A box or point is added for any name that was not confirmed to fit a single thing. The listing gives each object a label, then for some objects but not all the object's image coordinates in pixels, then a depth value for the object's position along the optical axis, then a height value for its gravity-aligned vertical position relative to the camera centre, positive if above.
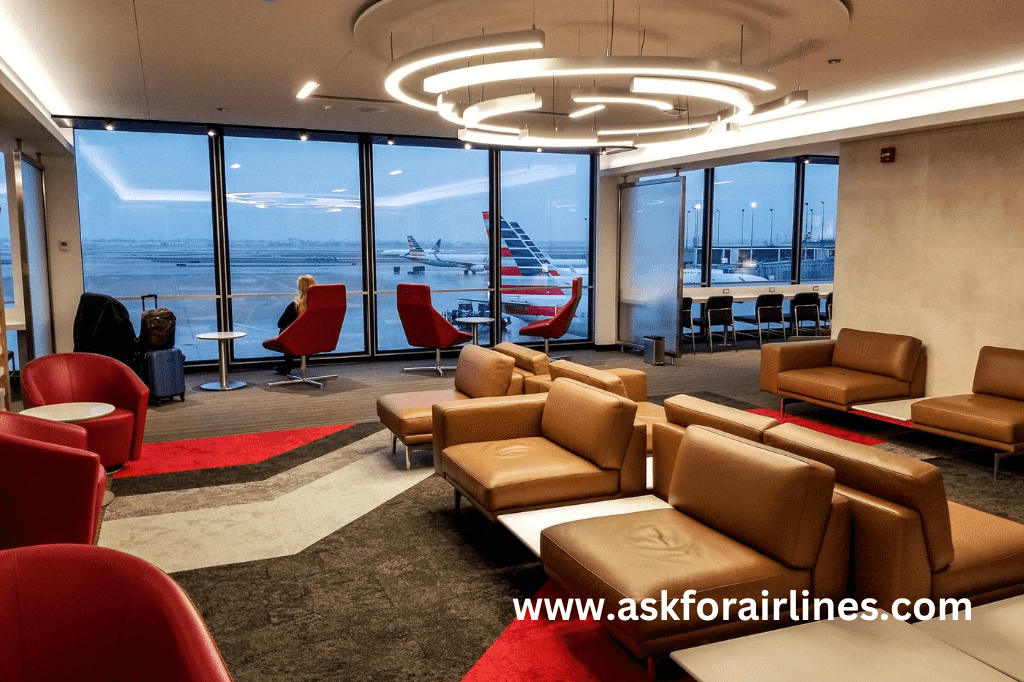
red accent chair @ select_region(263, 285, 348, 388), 7.97 -0.75
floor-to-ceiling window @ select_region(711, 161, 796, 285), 13.08 +0.58
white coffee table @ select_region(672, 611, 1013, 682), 2.13 -1.20
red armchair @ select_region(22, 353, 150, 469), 4.94 -0.92
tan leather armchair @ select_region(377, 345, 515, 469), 5.14 -1.04
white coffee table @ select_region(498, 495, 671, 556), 3.44 -1.23
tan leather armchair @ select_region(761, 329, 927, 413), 6.40 -1.06
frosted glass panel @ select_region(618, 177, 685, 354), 10.15 -0.08
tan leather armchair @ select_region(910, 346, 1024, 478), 5.02 -1.10
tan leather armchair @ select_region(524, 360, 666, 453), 4.43 -0.86
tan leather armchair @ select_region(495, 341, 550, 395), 5.25 -0.79
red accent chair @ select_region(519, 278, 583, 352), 9.38 -0.84
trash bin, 10.02 -1.26
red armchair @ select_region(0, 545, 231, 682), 1.67 -0.83
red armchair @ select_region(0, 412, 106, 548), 3.21 -1.01
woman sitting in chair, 8.50 -0.60
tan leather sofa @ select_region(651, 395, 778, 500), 3.17 -0.75
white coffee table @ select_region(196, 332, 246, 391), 8.02 -1.16
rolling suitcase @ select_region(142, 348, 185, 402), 7.30 -1.14
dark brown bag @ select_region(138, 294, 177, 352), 7.36 -0.72
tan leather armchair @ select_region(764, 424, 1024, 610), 2.54 -1.00
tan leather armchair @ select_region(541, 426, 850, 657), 2.50 -1.08
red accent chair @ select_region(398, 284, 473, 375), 8.76 -0.78
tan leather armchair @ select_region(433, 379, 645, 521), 3.71 -1.06
